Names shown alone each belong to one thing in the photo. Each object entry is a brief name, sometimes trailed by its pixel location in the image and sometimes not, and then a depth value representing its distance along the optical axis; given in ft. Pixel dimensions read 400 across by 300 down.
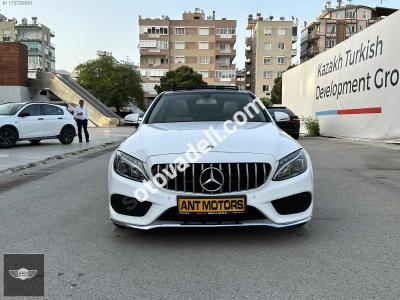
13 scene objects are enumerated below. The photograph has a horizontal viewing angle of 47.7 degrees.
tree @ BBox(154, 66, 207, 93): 222.69
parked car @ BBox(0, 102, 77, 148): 49.32
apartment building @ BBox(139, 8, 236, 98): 289.53
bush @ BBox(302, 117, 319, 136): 71.56
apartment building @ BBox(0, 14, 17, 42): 338.30
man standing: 59.06
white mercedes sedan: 12.83
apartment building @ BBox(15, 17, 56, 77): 349.61
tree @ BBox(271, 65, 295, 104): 255.50
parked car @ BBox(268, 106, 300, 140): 60.81
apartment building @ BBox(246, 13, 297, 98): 306.35
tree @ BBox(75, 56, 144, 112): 172.55
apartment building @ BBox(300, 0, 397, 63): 299.17
